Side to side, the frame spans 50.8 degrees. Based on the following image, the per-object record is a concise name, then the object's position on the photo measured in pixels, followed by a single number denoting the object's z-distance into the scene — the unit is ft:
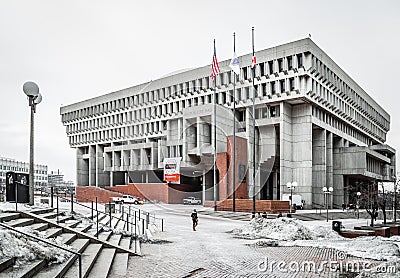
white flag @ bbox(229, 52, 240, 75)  135.54
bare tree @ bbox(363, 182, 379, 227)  122.97
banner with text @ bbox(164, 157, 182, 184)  206.01
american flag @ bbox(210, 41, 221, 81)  137.90
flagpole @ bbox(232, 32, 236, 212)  140.36
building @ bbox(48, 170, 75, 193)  463.01
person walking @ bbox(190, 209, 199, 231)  81.74
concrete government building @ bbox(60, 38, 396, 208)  177.58
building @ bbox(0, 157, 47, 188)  246.15
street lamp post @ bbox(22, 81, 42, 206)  50.83
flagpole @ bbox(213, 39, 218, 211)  169.19
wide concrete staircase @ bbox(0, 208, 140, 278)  26.85
